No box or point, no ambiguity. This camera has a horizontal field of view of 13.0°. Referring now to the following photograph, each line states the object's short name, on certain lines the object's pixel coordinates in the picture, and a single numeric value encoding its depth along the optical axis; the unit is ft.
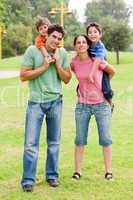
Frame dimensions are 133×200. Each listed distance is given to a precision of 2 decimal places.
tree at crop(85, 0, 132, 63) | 188.26
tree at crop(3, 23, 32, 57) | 228.60
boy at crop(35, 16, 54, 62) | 20.42
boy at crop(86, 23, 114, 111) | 21.32
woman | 21.54
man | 20.49
